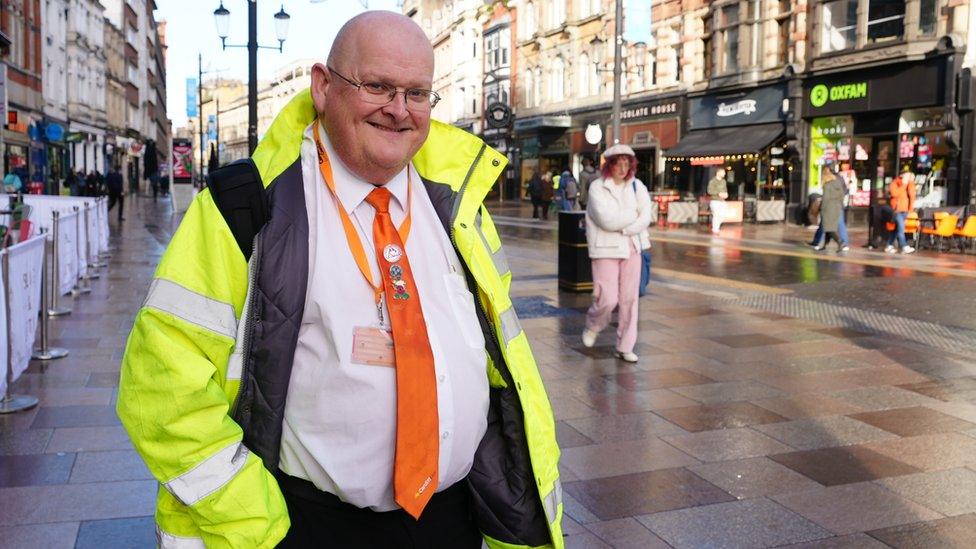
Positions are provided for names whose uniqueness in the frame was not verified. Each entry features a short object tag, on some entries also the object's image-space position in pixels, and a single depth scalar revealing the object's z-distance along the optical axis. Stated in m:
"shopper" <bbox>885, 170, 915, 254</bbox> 18.02
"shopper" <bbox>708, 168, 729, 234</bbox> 24.20
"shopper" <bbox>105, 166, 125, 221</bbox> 28.16
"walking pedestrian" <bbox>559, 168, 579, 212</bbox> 28.31
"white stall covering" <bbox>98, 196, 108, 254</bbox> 15.88
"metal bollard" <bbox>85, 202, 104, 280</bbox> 13.09
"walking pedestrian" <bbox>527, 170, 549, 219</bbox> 31.53
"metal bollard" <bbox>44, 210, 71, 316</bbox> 9.38
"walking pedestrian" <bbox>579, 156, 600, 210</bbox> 23.86
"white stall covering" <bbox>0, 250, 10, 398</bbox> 5.80
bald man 1.79
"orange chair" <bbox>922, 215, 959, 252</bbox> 17.95
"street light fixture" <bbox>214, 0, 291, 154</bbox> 18.50
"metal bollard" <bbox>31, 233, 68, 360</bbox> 7.34
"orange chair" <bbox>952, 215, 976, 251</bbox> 17.64
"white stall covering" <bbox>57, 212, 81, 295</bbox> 10.63
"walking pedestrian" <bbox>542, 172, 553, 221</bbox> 31.33
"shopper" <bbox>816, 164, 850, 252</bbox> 18.19
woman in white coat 7.36
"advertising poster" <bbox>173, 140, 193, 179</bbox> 45.41
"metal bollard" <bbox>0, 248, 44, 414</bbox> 5.84
